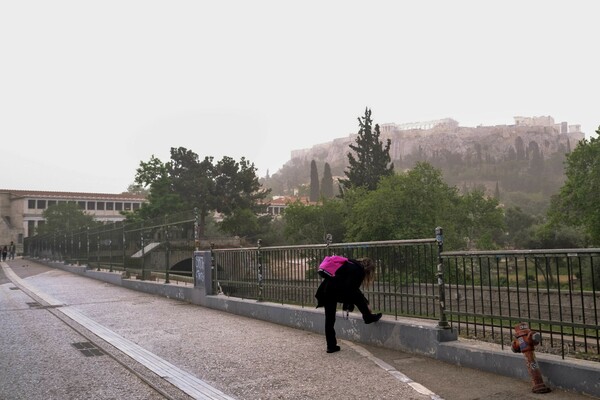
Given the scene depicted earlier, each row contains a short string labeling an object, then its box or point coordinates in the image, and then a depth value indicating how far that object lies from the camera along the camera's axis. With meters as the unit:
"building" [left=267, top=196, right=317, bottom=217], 131.00
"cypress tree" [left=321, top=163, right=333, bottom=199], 160.75
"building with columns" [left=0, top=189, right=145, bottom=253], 100.94
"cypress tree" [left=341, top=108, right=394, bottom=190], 73.06
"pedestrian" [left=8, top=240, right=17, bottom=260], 58.89
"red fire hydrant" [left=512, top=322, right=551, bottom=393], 5.06
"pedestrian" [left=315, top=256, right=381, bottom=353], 7.32
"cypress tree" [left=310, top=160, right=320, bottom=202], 159.20
